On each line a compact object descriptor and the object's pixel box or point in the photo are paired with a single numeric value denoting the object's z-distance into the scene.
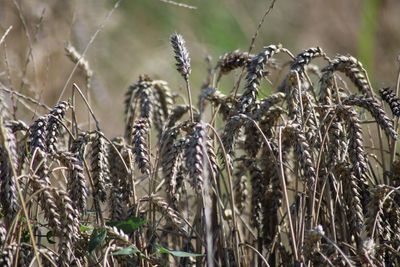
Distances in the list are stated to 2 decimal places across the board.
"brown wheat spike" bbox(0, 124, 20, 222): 4.49
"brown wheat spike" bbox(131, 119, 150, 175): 4.98
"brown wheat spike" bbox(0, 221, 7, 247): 4.59
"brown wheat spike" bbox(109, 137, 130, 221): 5.36
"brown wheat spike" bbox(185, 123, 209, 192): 4.30
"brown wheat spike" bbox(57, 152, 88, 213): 4.77
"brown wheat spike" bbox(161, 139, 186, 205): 5.05
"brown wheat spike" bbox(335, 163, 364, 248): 5.16
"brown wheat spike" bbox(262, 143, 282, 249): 5.80
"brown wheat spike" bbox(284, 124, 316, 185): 4.86
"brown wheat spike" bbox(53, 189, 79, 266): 4.51
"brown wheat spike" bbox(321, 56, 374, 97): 5.39
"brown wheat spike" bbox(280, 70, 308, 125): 5.18
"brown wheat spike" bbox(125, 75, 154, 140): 6.13
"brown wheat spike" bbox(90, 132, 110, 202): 5.21
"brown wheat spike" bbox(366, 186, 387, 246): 4.98
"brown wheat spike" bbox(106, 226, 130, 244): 4.74
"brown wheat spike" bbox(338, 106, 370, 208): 5.06
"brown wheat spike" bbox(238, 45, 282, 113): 5.23
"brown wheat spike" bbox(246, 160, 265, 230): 5.90
